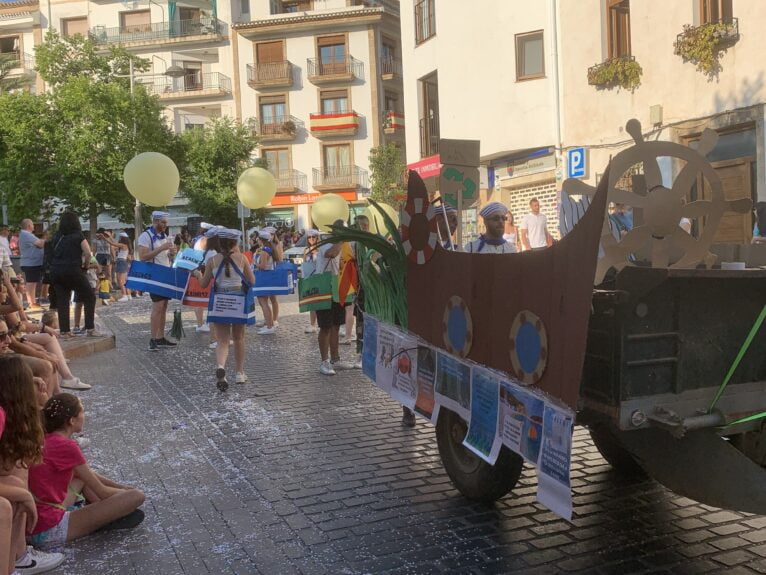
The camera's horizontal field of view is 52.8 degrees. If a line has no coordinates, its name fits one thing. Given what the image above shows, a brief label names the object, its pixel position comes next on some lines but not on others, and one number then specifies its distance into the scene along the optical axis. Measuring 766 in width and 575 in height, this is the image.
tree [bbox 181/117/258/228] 40.09
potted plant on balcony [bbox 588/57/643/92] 14.52
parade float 3.01
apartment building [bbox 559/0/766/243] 12.35
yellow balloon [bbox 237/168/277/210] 13.28
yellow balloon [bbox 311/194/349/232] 12.26
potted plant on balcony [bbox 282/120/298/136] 44.47
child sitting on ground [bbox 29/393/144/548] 3.80
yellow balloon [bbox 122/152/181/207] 11.00
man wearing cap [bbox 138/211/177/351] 10.70
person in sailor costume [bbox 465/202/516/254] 5.50
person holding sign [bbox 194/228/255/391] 7.59
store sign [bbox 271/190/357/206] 44.55
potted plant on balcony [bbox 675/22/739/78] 12.55
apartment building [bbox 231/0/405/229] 44.38
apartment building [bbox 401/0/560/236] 17.70
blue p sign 16.00
